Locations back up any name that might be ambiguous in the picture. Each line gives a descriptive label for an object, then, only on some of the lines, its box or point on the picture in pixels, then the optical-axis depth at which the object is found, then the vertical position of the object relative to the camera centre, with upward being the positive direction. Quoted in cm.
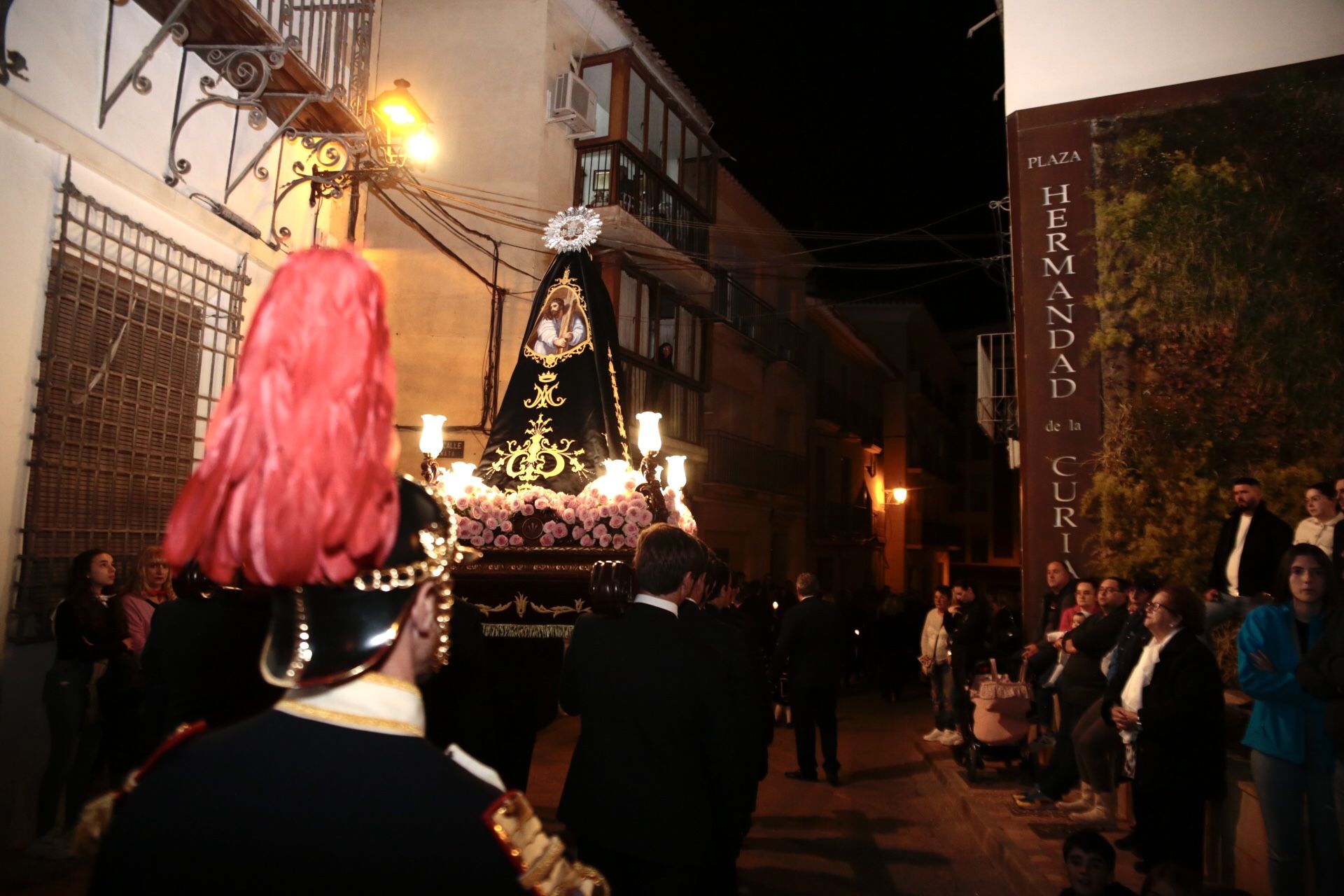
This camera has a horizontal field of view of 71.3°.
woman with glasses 447 -96
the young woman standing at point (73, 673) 531 -92
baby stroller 754 -136
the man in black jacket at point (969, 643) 930 -102
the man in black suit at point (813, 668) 813 -115
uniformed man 137 -24
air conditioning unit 1325 +607
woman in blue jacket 406 -82
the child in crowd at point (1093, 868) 369 -128
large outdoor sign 811 +179
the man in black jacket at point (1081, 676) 632 -91
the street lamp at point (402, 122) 833 +363
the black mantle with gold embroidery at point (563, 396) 586 +86
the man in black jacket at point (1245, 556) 660 -5
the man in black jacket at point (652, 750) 303 -73
